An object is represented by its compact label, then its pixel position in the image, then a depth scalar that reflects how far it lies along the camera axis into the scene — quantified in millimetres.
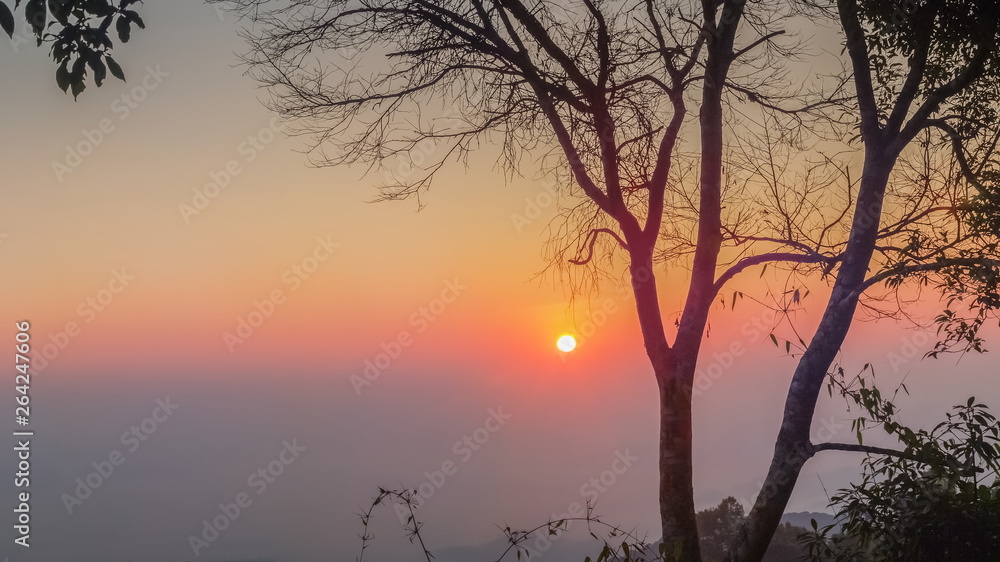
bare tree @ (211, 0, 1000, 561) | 7184
